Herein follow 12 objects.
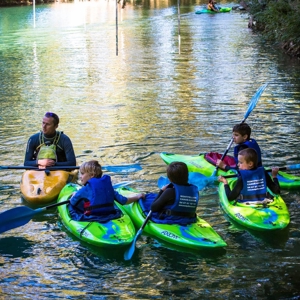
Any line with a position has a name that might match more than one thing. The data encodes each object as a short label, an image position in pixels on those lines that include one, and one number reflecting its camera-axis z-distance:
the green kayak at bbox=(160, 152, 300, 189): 7.84
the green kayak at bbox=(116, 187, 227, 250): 5.93
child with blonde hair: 6.29
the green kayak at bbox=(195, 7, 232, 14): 38.81
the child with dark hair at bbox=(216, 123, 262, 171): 7.52
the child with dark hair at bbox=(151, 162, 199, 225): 6.11
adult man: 7.72
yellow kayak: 7.38
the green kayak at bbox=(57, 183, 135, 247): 6.05
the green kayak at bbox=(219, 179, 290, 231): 6.46
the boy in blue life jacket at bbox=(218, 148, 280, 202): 6.66
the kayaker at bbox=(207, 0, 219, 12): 38.47
